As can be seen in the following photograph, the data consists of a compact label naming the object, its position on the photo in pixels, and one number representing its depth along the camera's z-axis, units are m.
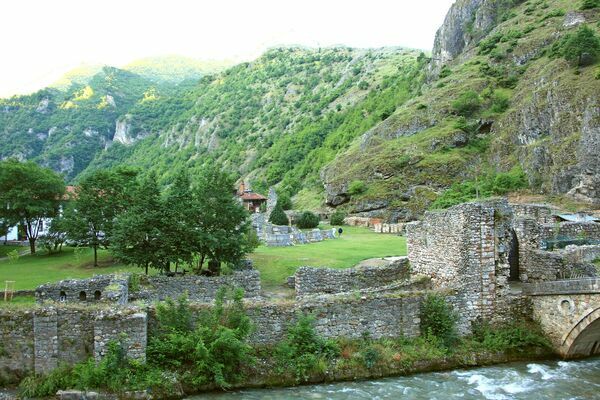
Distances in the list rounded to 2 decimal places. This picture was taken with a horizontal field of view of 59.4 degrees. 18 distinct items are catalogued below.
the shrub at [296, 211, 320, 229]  54.17
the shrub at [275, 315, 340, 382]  16.58
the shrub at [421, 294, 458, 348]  18.78
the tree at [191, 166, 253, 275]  23.80
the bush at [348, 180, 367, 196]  73.25
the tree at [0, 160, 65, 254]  44.19
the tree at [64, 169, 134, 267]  33.84
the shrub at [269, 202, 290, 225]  56.88
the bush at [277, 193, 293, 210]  86.23
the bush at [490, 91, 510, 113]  83.19
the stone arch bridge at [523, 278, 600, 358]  17.84
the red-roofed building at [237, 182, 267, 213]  89.21
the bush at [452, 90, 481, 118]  83.81
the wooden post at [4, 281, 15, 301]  20.44
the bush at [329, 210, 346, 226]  62.06
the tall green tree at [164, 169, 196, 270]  23.67
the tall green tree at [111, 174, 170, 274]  23.75
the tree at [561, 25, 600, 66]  70.12
